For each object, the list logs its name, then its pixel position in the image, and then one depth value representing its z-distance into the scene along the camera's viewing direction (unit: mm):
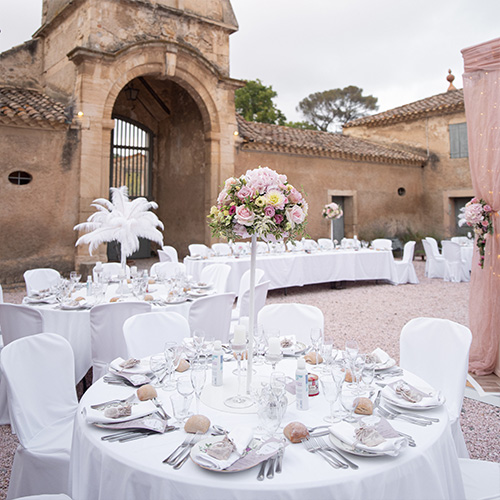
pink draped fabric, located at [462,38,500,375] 4008
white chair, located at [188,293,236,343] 3662
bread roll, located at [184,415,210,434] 1542
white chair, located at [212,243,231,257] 8641
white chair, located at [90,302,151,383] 3361
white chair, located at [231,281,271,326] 4329
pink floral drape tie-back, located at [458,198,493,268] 4090
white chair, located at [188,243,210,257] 8641
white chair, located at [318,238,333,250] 10047
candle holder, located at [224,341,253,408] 1802
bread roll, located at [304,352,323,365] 2344
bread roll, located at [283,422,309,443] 1488
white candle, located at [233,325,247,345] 2189
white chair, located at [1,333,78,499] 2035
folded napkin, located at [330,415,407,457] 1357
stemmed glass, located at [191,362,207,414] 1630
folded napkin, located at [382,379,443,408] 1745
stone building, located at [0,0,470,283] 9680
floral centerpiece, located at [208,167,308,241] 1930
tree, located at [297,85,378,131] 31453
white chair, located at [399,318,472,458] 2418
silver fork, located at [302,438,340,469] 1327
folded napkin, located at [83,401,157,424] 1579
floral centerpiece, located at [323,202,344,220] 10633
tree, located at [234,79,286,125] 23062
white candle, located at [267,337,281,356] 2131
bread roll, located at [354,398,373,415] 1695
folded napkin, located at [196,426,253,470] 1292
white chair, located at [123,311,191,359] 2697
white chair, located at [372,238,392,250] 10266
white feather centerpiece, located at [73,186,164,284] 4418
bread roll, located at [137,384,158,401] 1827
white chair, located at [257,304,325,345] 3229
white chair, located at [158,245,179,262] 8117
